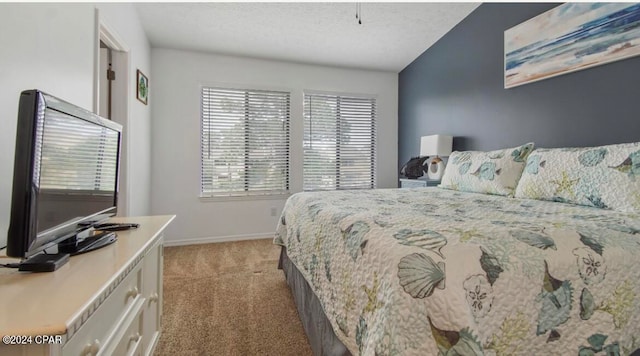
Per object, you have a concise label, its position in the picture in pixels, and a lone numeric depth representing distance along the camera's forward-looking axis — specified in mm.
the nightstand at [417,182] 3146
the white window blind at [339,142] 4160
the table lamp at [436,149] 3242
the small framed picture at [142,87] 2886
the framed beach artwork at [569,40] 1881
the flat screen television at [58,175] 758
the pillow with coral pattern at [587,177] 1470
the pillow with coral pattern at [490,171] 2127
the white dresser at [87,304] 568
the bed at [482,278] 763
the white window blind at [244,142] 3771
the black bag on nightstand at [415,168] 3598
